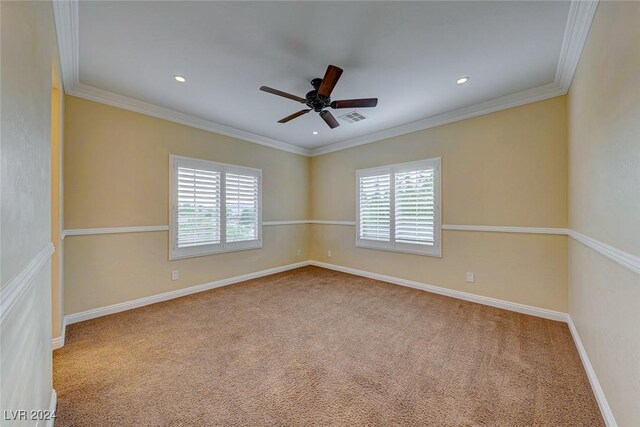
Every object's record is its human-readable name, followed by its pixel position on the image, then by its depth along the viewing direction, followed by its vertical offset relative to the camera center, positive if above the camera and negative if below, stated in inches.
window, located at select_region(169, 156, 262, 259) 144.2 +3.8
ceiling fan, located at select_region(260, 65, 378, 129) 89.5 +46.4
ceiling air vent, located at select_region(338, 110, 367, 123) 140.1 +56.1
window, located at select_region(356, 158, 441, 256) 150.9 +3.8
